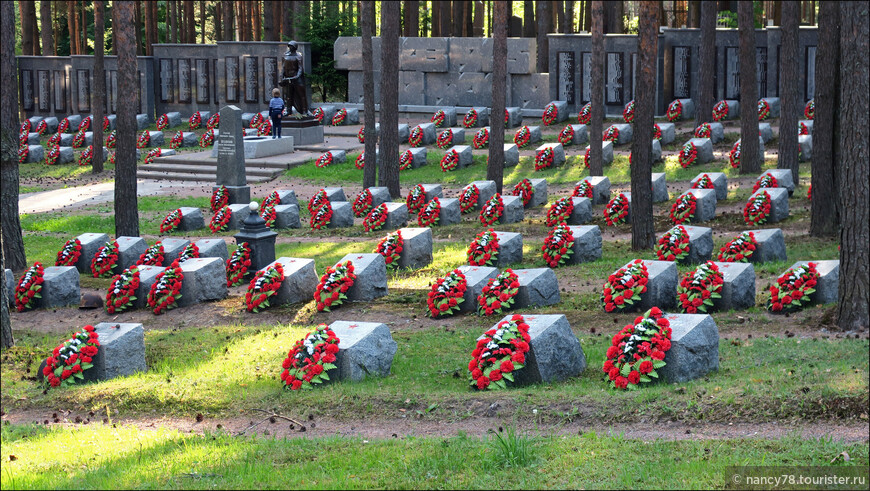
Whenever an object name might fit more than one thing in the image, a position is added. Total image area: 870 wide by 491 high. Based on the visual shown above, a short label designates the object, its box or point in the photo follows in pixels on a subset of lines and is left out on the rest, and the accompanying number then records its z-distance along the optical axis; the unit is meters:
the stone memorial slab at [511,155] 26.67
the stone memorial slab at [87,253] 16.92
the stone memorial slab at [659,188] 20.64
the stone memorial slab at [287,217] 20.61
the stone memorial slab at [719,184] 20.12
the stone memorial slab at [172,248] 15.91
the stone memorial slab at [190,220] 20.86
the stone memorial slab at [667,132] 27.62
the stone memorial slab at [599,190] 20.91
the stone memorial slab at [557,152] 26.27
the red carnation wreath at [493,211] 19.38
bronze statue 33.84
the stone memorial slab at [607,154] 25.90
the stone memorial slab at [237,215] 20.50
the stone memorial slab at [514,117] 33.19
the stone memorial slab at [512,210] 19.45
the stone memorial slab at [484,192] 21.20
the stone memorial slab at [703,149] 24.70
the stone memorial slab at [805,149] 23.75
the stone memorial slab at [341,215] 20.52
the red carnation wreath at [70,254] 16.81
